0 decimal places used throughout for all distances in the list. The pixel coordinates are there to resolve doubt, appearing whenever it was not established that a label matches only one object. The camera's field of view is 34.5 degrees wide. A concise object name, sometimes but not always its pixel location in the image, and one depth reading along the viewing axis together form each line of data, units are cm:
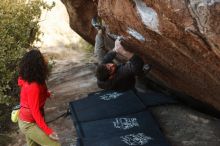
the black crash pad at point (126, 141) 635
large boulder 428
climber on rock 640
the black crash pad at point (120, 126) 674
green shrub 779
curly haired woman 506
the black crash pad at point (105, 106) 751
